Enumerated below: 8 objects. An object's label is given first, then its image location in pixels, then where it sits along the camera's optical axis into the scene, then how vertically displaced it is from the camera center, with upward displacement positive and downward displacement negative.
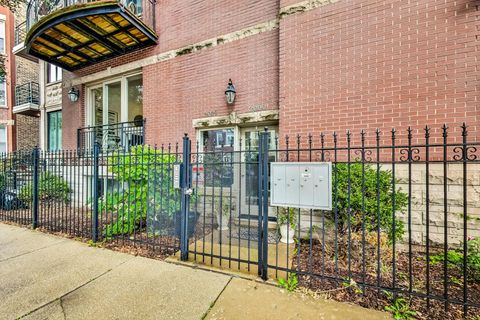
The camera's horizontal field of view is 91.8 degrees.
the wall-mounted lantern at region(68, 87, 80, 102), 8.48 +2.33
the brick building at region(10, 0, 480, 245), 3.81 +2.04
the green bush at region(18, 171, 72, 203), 6.00 -0.97
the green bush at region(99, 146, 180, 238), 4.38 -0.70
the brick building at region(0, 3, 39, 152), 13.62 +3.98
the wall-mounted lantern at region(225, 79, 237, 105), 5.63 +1.58
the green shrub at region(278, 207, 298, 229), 4.18 -1.10
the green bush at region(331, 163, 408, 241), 3.34 -0.65
